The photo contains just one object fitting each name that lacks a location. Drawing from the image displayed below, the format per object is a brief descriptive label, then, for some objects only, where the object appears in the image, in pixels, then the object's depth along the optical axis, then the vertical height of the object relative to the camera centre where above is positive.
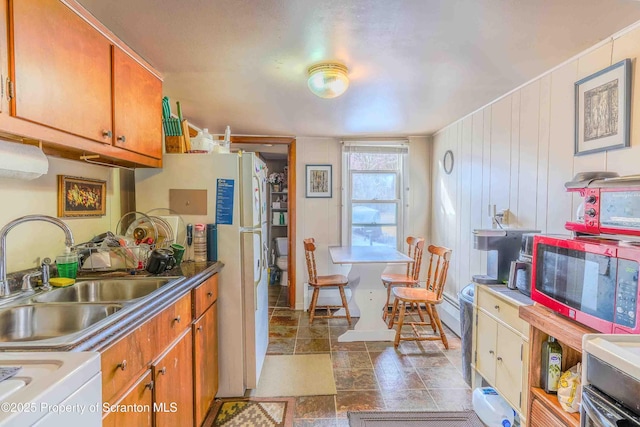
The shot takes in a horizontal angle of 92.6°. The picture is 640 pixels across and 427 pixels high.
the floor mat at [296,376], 2.18 -1.32
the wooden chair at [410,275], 3.24 -0.79
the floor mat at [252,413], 1.86 -1.33
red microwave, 1.02 -0.28
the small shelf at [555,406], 1.23 -0.85
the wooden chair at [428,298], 2.75 -0.83
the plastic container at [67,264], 1.46 -0.30
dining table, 2.99 -0.93
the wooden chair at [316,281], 3.31 -0.83
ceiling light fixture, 1.79 +0.76
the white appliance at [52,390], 0.58 -0.39
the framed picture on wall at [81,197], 1.64 +0.03
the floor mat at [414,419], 1.84 -1.31
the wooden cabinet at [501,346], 1.55 -0.78
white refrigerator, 2.02 -0.23
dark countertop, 0.86 -0.40
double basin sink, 1.15 -0.44
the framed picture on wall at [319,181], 3.82 +0.30
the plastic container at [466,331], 2.18 -0.89
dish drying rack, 1.68 -0.25
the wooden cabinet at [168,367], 1.01 -0.69
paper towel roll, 1.08 +0.15
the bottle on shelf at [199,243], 1.97 -0.25
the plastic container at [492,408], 1.71 -1.16
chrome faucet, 1.18 -0.20
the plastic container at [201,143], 2.14 +0.43
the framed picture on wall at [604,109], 1.43 +0.50
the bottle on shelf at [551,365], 1.39 -0.72
